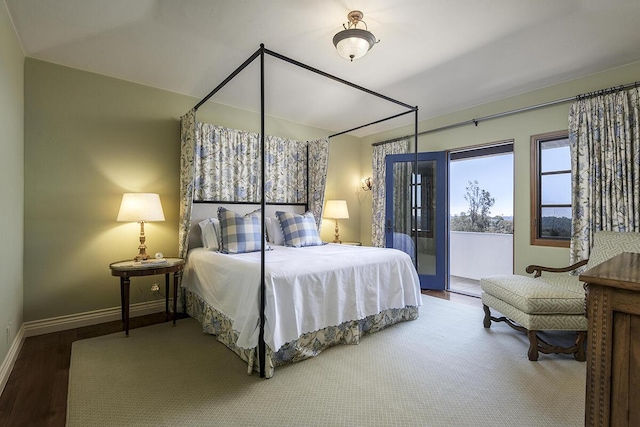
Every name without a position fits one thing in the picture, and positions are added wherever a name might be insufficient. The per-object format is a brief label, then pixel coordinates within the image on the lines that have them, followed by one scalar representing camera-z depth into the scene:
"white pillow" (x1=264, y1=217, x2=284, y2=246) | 4.04
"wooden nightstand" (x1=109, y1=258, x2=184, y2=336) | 2.72
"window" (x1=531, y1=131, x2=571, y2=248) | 3.53
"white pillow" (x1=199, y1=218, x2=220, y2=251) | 3.41
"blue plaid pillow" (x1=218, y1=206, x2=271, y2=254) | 3.20
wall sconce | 5.54
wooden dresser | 0.98
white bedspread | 2.16
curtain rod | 3.03
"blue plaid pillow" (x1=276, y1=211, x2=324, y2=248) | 3.80
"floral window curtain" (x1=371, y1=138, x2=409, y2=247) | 5.14
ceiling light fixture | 2.43
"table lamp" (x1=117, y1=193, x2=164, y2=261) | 2.93
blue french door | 4.56
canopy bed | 2.20
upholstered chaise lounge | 2.40
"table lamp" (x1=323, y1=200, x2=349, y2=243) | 4.91
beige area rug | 1.71
